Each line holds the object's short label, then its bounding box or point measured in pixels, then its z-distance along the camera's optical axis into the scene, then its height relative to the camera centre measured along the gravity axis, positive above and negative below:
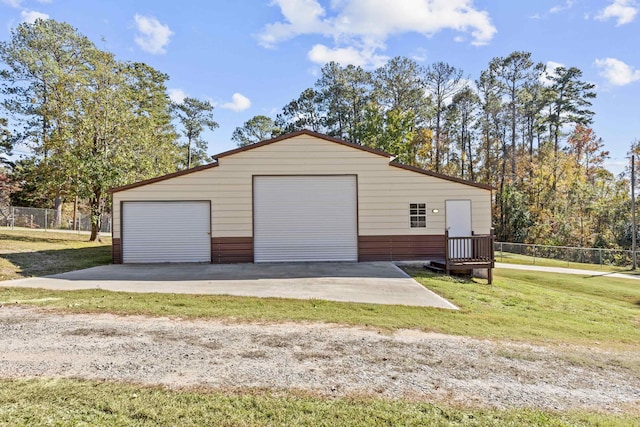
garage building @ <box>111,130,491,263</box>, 13.12 +0.60
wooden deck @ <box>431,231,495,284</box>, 10.82 -1.01
